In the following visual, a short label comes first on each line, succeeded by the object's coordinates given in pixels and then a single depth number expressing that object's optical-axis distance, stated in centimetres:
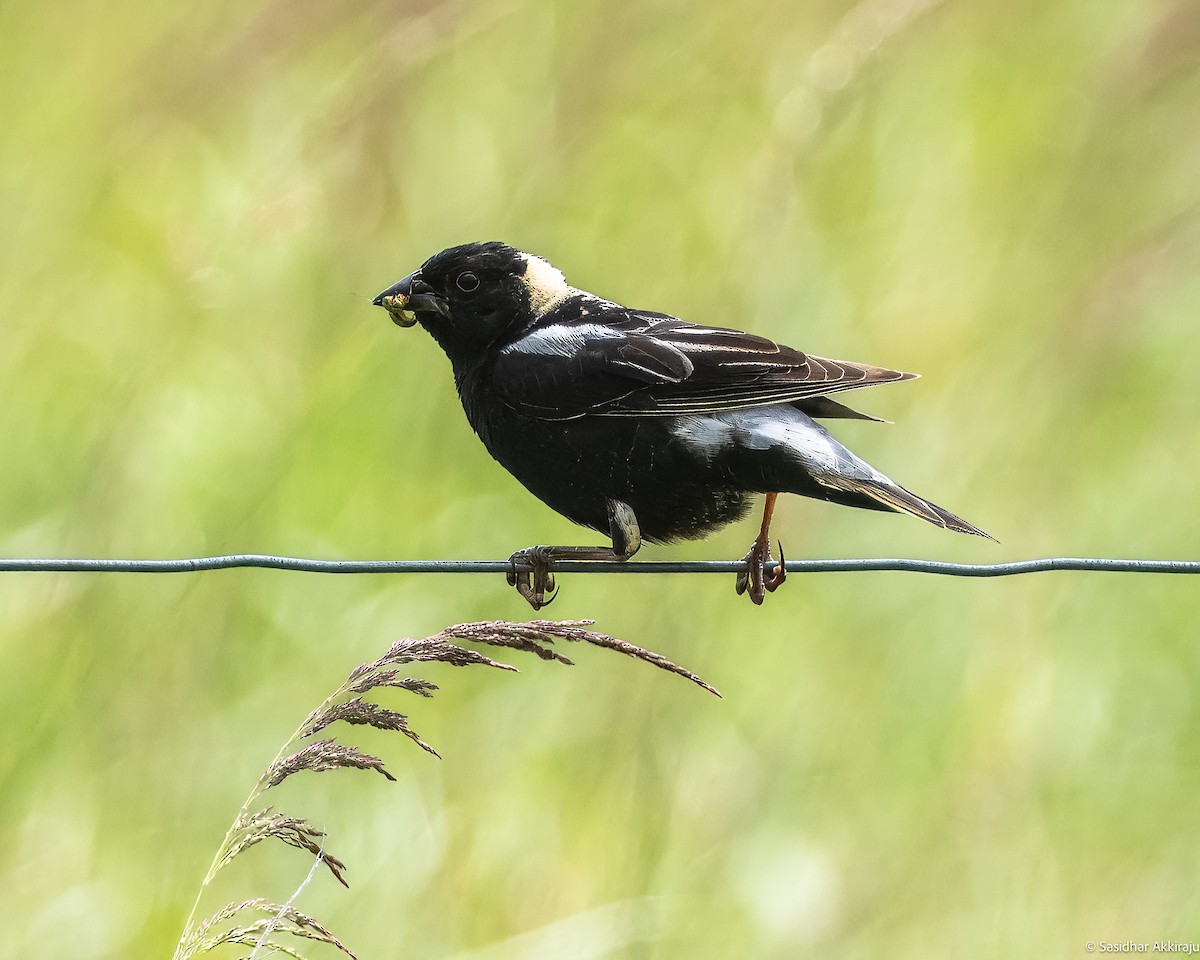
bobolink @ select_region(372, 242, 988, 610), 699
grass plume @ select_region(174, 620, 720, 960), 443
